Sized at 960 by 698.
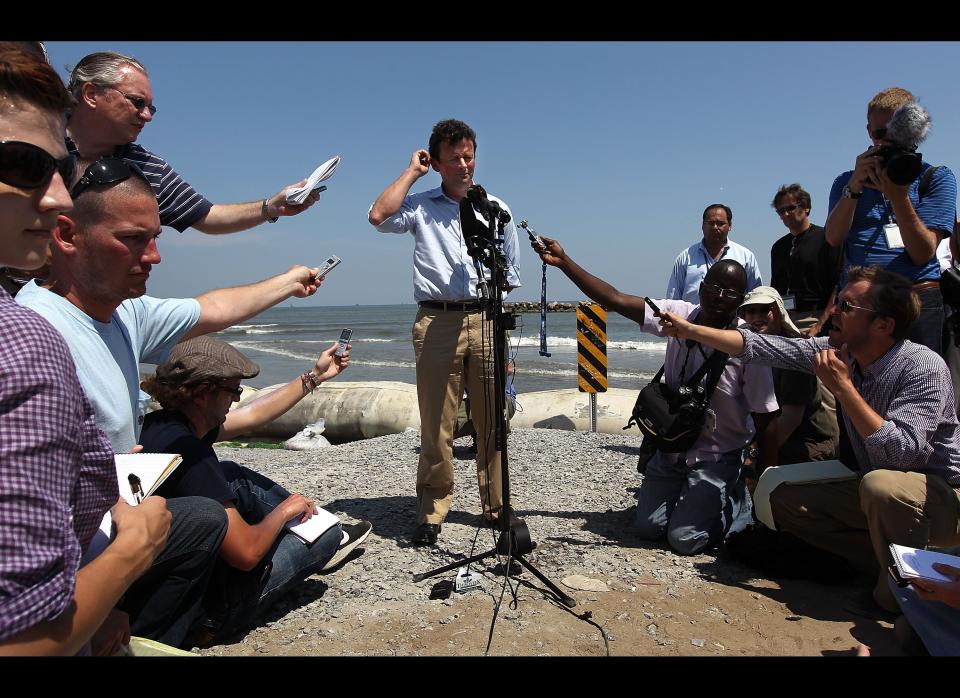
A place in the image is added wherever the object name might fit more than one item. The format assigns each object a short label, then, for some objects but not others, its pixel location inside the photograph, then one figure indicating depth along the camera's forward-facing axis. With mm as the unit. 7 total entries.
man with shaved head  2256
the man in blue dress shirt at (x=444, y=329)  4324
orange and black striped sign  7445
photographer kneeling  4062
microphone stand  3561
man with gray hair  3170
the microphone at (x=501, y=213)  3623
